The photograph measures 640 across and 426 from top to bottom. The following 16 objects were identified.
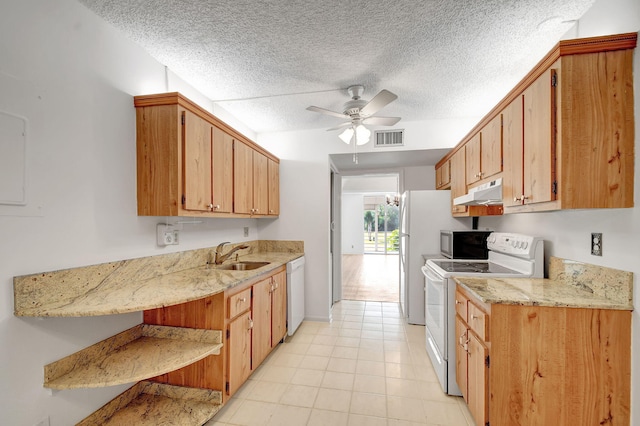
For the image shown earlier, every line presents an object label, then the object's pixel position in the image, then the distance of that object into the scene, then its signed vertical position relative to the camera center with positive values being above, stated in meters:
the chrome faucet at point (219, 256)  2.69 -0.47
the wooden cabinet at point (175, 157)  1.88 +0.38
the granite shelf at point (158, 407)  1.66 -1.29
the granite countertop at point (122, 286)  1.30 -0.48
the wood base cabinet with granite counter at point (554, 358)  1.38 -0.80
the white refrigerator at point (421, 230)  3.47 -0.27
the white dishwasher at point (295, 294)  3.14 -1.03
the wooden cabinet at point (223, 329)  1.87 -0.91
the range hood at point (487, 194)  2.13 +0.12
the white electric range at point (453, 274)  2.05 -0.54
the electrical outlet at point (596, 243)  1.56 -0.21
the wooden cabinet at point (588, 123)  1.38 +0.44
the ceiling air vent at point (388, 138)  3.52 +0.93
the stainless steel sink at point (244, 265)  2.81 -0.59
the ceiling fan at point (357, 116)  2.51 +0.89
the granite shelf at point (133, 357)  1.41 -0.88
